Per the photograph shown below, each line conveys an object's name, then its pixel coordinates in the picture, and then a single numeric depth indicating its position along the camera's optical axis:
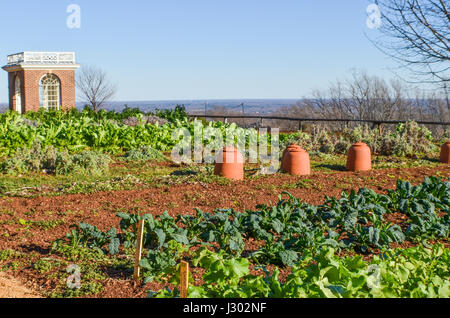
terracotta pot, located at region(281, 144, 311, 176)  9.04
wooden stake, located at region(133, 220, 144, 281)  3.74
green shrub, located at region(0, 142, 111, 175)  9.26
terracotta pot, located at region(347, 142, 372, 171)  9.79
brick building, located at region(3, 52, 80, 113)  33.53
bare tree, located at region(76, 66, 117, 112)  40.25
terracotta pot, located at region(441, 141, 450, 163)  11.04
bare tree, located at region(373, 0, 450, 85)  8.85
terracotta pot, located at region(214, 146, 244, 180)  8.55
